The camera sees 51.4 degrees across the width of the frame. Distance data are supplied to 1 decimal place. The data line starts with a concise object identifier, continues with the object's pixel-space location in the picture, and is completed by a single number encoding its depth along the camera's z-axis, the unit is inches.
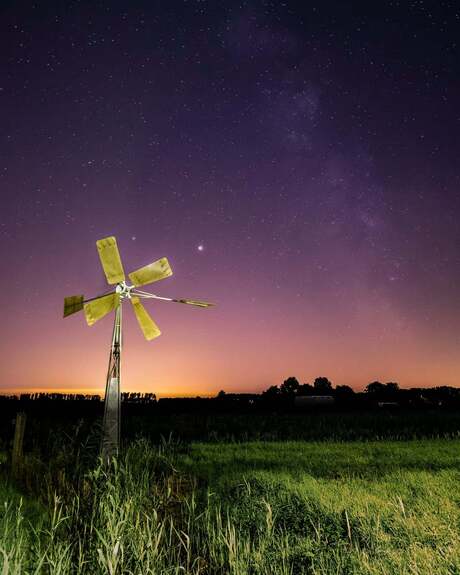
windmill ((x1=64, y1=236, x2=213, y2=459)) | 348.8
